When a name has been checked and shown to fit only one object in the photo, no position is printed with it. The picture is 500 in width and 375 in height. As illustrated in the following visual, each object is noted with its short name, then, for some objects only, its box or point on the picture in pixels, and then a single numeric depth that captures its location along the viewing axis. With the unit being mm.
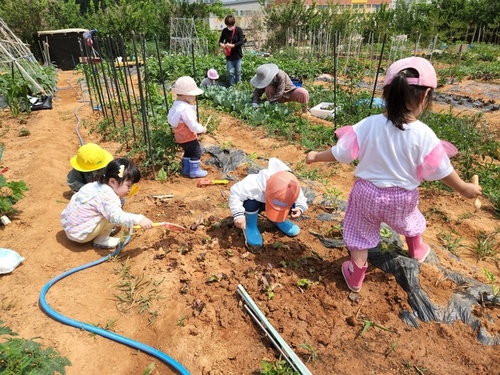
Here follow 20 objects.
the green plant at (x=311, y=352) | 1858
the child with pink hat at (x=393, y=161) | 1762
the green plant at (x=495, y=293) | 2076
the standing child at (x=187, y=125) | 3961
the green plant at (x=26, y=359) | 1451
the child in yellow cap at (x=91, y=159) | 2900
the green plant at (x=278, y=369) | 1745
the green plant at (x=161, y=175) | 4070
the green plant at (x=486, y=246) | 2820
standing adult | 7766
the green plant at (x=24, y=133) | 5574
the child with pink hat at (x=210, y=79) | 8141
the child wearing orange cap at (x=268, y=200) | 2479
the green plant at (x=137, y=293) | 2275
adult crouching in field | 6422
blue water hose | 1878
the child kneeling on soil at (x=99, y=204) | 2664
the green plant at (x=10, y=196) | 3051
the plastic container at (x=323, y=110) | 6405
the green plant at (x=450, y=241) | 2914
